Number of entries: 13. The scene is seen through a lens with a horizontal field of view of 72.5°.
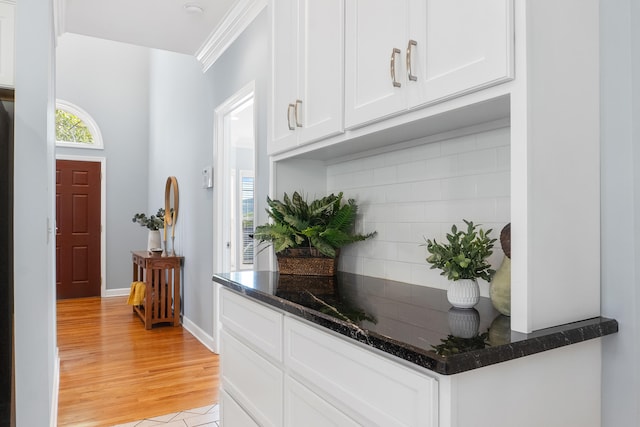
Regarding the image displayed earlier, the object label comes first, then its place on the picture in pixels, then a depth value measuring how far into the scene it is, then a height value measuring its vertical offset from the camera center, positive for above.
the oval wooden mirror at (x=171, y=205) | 5.28 +0.12
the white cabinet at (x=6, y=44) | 1.91 +0.75
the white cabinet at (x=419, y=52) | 1.06 +0.46
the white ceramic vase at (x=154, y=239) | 5.40 -0.30
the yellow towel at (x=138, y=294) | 5.01 -0.91
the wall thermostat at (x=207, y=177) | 4.06 +0.36
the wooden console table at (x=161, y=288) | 4.73 -0.81
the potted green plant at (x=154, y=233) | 5.39 -0.23
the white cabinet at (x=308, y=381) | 0.97 -0.48
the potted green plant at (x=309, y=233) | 1.97 -0.09
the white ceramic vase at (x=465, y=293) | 1.29 -0.23
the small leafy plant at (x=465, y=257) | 1.25 -0.12
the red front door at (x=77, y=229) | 6.42 -0.21
